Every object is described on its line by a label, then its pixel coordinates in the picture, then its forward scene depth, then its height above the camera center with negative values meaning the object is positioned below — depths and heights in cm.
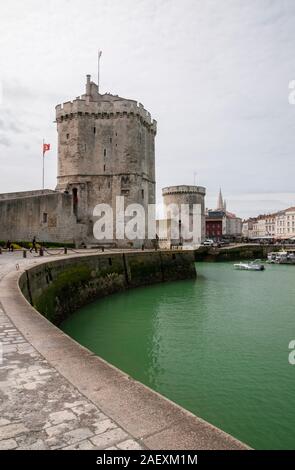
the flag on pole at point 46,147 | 3689 +983
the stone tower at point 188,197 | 6084 +758
